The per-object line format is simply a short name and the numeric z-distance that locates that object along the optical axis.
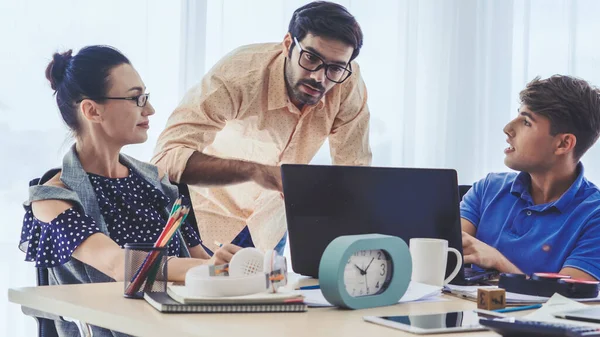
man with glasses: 2.35
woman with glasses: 1.70
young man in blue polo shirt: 1.93
